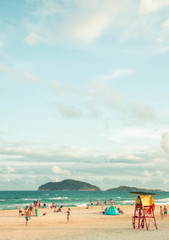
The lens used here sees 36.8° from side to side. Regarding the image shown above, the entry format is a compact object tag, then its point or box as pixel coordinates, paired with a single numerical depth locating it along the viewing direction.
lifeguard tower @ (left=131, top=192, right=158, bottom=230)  24.78
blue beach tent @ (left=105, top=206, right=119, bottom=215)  40.29
